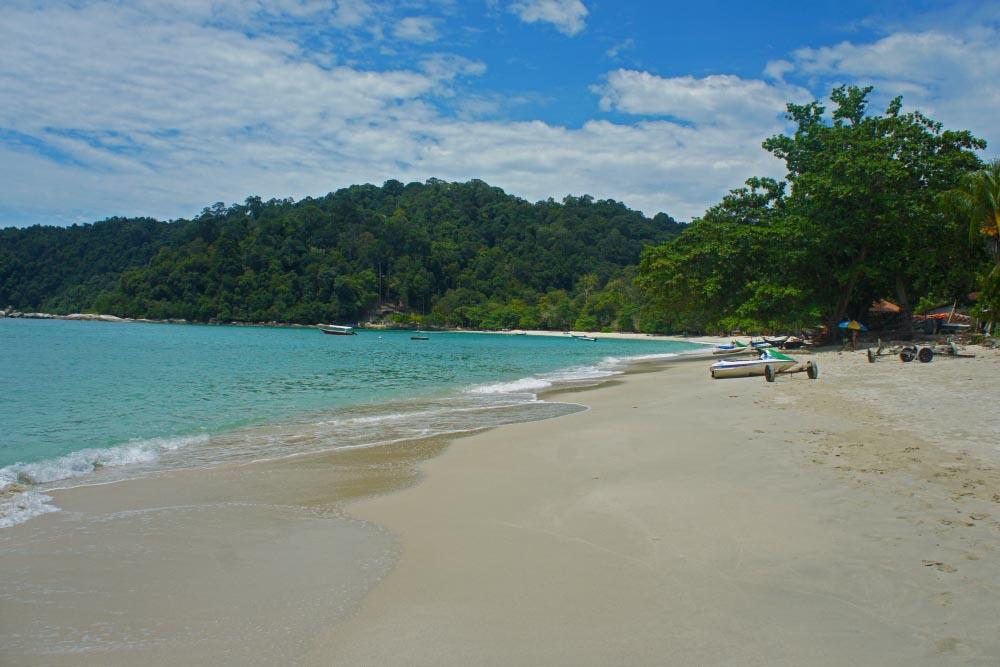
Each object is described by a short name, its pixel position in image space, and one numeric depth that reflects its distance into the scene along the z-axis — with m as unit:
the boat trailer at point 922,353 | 19.97
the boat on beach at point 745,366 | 20.67
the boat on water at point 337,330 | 91.60
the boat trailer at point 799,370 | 18.77
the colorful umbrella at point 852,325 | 28.41
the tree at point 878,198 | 29.50
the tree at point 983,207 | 24.92
